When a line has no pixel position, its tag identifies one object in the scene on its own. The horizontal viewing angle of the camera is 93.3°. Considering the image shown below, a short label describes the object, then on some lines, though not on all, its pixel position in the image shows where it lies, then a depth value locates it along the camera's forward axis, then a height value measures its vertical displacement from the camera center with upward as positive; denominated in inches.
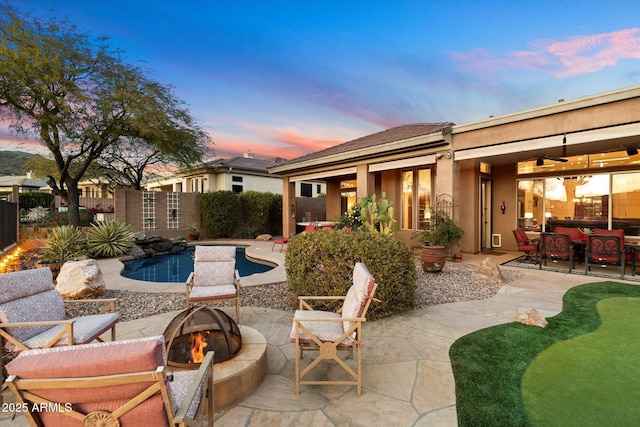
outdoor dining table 285.3 -41.3
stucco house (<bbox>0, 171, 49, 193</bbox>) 1202.4 +137.1
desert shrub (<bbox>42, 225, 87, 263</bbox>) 320.2 -36.7
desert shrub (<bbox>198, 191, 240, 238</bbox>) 661.3 +0.8
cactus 304.5 -4.8
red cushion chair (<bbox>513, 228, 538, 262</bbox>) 355.3 -39.4
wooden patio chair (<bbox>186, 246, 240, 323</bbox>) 179.6 -42.0
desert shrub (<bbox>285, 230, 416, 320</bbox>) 183.9 -35.2
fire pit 106.5 -46.8
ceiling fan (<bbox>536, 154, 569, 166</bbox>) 339.3 +61.0
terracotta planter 301.9 -47.6
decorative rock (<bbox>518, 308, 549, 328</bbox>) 172.2 -63.1
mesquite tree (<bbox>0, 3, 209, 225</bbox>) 418.9 +184.9
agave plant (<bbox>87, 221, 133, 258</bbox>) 409.7 -37.7
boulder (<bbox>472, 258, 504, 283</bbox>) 271.7 -57.5
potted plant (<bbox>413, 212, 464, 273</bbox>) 349.1 -25.5
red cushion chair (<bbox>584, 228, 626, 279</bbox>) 279.1 -36.2
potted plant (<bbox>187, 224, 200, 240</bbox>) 634.1 -41.1
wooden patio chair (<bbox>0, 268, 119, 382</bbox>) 112.3 -42.1
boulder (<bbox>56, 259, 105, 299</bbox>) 222.8 -50.7
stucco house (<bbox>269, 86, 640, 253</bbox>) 289.0 +59.2
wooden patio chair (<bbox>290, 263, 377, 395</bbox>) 111.3 -47.7
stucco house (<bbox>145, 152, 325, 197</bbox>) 876.6 +107.4
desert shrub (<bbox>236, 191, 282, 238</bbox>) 689.6 +0.1
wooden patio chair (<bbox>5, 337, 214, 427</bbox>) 56.2 -32.6
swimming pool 340.2 -72.0
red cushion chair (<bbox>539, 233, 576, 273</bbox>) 306.5 -37.5
